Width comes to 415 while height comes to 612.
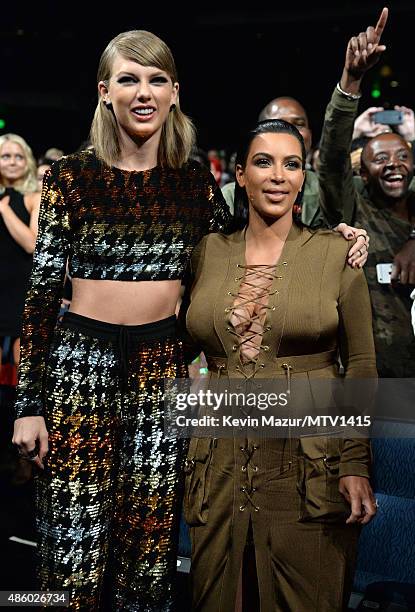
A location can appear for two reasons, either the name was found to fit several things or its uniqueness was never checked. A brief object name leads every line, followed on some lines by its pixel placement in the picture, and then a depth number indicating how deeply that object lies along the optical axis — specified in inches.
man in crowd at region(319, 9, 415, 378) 101.7
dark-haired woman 66.4
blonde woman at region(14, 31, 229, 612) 71.8
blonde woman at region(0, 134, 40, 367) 175.2
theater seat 99.5
